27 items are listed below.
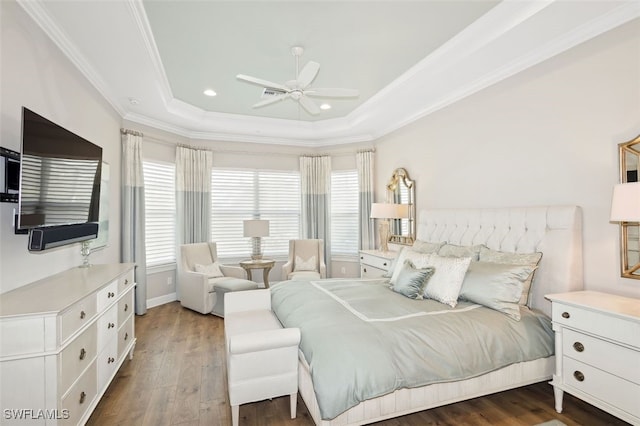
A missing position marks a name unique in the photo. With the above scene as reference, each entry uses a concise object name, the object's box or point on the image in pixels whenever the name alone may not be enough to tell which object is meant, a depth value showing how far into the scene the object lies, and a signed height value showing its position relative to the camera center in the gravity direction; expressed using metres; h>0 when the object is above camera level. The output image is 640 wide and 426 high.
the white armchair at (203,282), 4.50 -0.99
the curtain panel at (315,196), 6.20 +0.34
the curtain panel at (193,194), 5.33 +0.34
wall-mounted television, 1.94 +0.28
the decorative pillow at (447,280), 2.67 -0.58
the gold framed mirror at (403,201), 4.78 +0.19
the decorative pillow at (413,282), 2.84 -0.63
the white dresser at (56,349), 1.59 -0.77
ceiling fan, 2.81 +1.20
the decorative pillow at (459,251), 3.16 -0.40
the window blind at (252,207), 5.83 +0.13
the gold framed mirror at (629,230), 2.25 -0.13
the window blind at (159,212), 5.01 +0.03
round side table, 5.14 -0.84
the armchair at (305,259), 5.46 -0.82
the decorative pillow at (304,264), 5.57 -0.90
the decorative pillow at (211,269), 4.89 -0.88
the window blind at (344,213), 6.08 +0.01
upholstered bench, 2.05 -1.02
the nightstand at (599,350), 1.87 -0.88
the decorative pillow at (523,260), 2.71 -0.42
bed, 1.88 -0.83
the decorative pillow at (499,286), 2.50 -0.60
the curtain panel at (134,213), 4.48 +0.01
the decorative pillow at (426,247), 3.69 -0.40
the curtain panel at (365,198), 5.75 +0.28
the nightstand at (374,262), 4.52 -0.74
